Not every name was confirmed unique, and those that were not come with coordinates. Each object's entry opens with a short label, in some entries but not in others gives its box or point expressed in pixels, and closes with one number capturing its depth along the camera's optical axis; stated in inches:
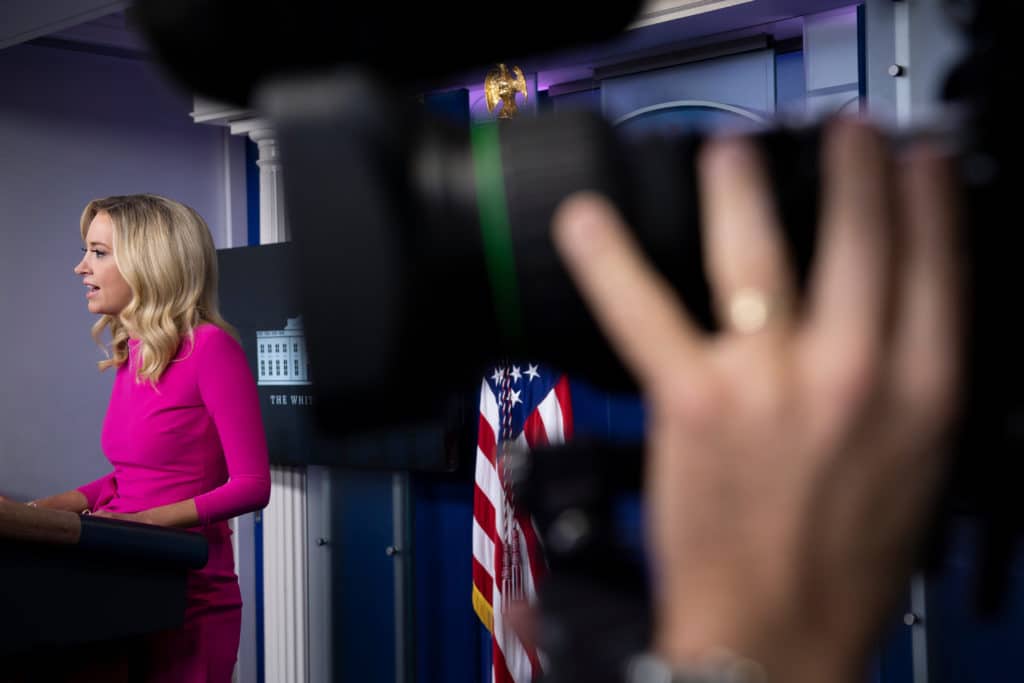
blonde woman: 69.4
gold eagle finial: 111.3
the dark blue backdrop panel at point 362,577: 127.5
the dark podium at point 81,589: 53.9
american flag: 107.3
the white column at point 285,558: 134.0
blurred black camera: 16.1
